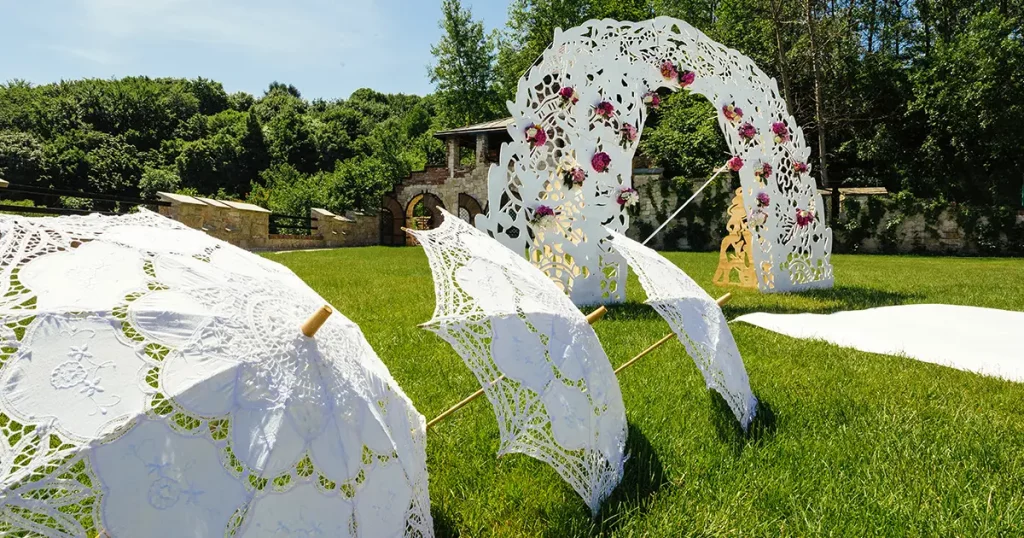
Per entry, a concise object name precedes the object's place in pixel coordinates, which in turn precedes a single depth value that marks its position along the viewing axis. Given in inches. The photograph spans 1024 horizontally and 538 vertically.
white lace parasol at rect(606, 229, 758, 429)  84.7
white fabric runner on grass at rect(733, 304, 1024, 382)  171.9
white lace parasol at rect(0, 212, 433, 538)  36.5
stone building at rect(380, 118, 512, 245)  929.5
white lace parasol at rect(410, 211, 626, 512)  61.9
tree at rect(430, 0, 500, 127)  1236.5
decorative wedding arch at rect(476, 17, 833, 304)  256.2
